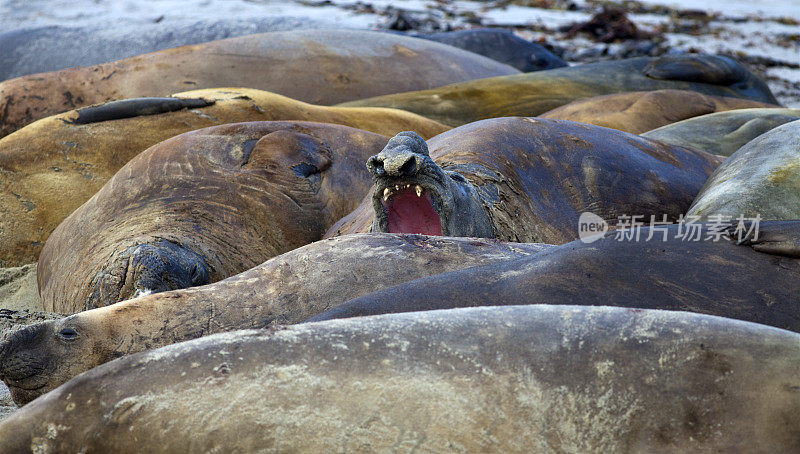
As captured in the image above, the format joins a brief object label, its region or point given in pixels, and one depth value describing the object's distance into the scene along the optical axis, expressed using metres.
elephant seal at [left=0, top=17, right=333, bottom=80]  19.19
